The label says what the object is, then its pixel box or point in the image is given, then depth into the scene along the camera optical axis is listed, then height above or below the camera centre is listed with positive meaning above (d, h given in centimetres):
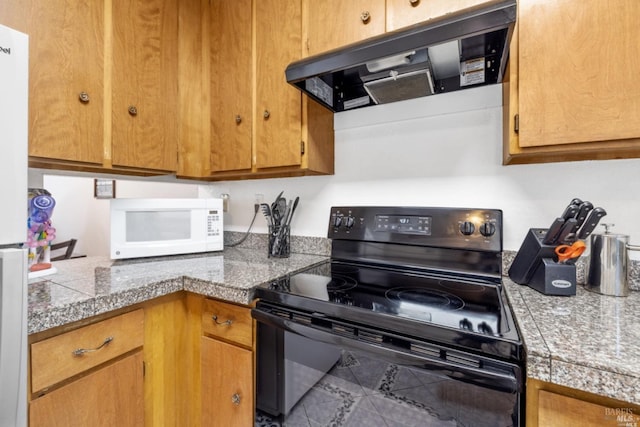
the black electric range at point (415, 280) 68 -26
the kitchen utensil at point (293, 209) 153 +2
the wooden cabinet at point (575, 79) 77 +40
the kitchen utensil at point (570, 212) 87 +1
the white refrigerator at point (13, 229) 60 -4
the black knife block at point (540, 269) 88 -19
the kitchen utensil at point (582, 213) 85 +0
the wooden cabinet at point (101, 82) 104 +56
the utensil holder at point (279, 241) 149 -16
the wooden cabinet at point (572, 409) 51 -37
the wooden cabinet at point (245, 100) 133 +59
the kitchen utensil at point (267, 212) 152 +0
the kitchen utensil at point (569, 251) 88 -12
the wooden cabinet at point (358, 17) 102 +78
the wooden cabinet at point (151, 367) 80 -53
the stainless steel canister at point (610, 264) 89 -16
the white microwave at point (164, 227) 136 -8
